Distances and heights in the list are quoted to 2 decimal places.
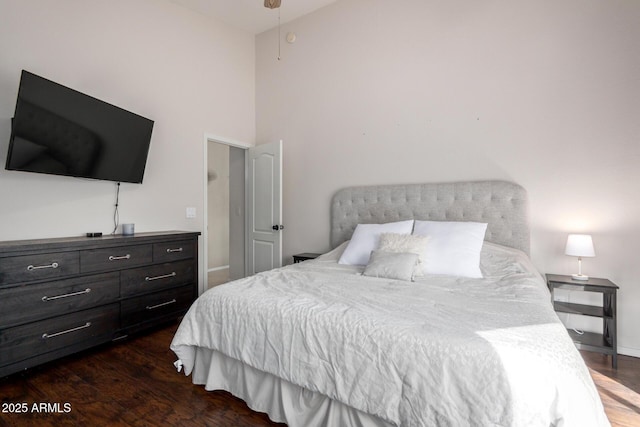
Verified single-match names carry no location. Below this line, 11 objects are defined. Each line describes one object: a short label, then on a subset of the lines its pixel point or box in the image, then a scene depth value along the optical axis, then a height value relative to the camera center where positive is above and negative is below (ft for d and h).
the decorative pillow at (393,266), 7.53 -1.42
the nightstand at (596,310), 7.47 -2.61
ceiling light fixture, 10.39 +6.81
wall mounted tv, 6.93 +1.86
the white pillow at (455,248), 7.97 -1.08
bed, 3.57 -1.91
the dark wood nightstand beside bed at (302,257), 12.12 -1.87
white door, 12.84 +0.03
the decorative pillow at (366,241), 9.49 -1.04
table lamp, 7.79 -0.99
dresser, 6.76 -2.08
